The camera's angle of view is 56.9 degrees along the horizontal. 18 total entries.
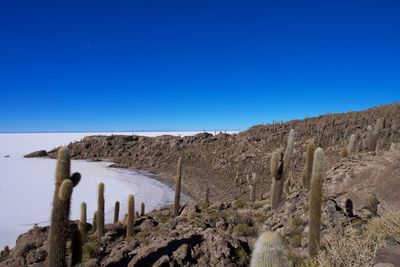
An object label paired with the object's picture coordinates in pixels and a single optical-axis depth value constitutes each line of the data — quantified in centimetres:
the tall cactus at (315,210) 830
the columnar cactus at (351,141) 1894
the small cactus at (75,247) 936
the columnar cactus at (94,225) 1714
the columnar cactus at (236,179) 3238
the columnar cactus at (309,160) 1196
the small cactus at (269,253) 409
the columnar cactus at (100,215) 1499
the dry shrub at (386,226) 733
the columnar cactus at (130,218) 1466
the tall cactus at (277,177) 1433
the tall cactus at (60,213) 860
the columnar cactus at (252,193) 2091
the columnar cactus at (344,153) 1380
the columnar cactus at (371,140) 1797
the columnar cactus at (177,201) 1864
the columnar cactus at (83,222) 1452
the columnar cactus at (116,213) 1962
